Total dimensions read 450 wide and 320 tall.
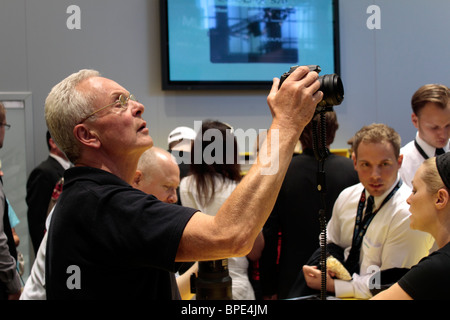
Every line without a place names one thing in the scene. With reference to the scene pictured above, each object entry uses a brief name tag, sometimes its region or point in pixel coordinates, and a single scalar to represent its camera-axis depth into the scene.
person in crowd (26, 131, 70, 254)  3.40
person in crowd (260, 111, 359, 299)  2.54
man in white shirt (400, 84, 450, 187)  2.62
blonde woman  1.45
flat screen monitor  4.17
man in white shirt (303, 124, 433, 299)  1.94
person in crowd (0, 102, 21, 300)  2.27
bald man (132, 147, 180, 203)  2.00
